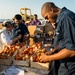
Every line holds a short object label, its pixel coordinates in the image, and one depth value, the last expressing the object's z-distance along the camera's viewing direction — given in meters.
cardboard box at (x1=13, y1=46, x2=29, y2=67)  1.84
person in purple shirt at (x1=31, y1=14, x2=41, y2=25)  5.62
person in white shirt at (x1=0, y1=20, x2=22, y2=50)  2.36
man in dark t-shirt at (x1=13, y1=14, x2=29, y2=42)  3.06
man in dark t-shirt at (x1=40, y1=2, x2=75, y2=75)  1.14
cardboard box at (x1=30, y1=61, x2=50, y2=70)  1.77
